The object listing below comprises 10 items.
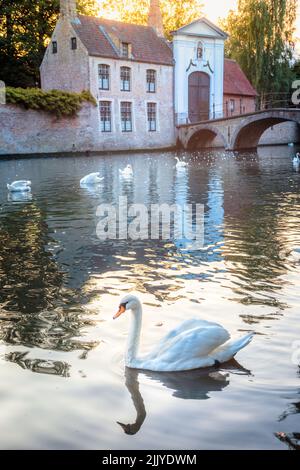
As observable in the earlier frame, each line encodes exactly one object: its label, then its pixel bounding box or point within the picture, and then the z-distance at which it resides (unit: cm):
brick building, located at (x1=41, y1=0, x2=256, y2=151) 3428
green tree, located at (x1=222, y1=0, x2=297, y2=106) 3778
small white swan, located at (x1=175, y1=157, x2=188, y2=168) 2073
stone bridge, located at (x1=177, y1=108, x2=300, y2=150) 3125
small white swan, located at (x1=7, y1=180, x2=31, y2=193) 1467
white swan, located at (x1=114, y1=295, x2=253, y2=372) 402
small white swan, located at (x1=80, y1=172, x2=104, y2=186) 1578
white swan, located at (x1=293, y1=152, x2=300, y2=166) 2231
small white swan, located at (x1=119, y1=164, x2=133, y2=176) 1827
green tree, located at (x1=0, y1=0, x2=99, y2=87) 3700
